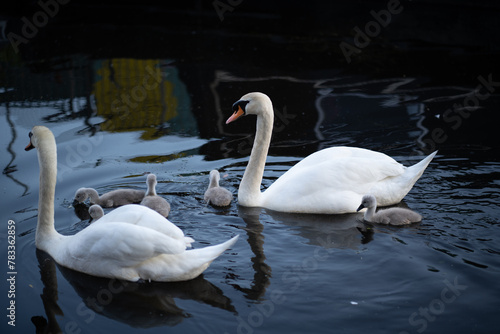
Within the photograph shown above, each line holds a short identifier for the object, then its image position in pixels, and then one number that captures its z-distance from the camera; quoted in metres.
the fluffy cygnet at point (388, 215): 6.81
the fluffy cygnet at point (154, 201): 7.02
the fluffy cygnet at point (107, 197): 7.52
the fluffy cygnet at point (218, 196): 7.47
